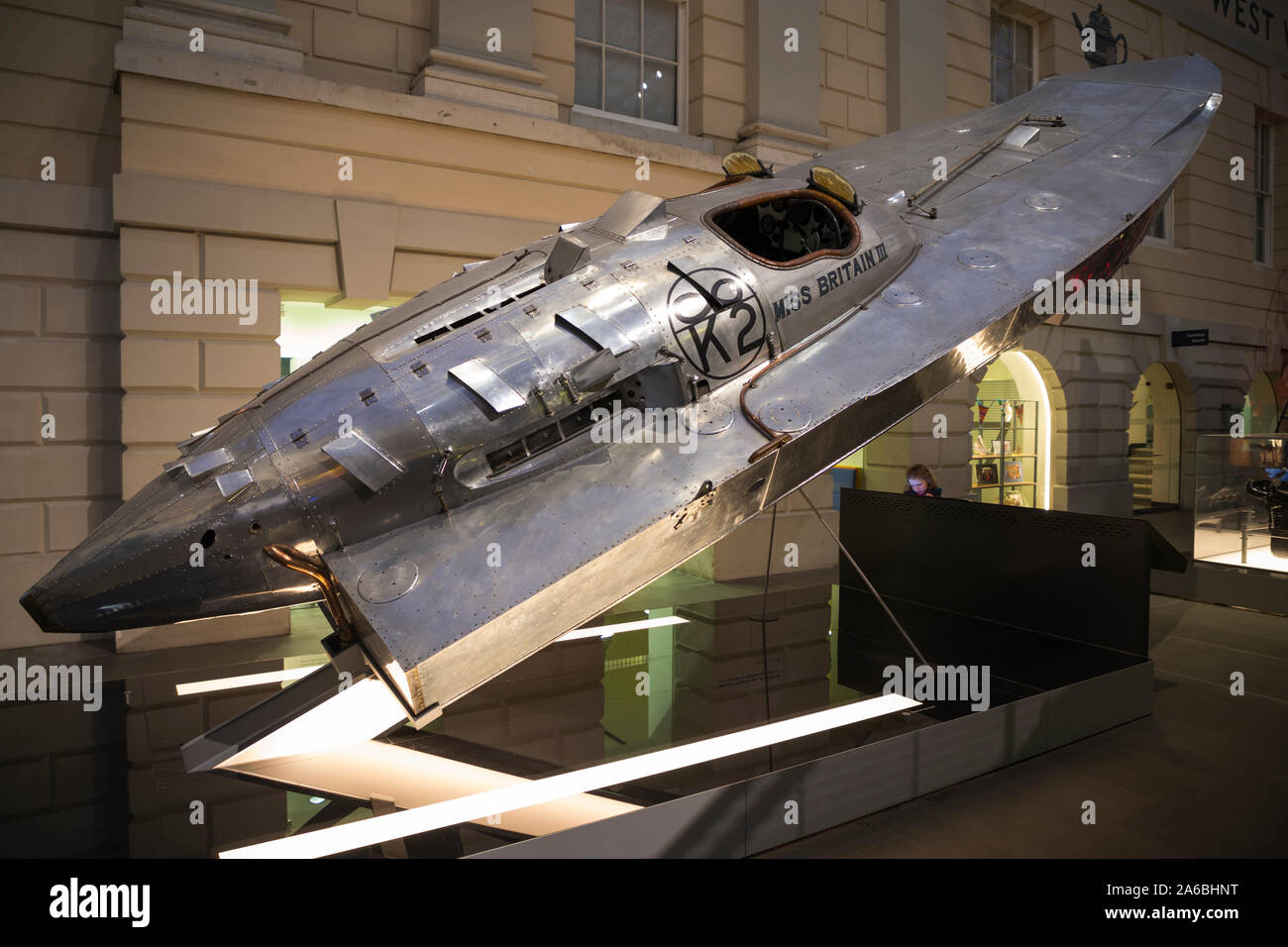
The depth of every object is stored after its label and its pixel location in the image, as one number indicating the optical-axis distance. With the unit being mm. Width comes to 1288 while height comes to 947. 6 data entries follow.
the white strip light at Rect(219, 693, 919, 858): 2803
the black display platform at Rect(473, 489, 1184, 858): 3135
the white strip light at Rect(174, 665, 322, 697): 4422
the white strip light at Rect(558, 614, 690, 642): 5434
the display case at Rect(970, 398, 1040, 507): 12023
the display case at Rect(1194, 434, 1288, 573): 7898
